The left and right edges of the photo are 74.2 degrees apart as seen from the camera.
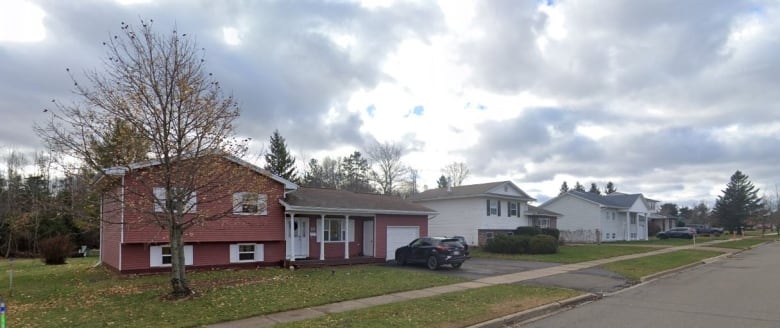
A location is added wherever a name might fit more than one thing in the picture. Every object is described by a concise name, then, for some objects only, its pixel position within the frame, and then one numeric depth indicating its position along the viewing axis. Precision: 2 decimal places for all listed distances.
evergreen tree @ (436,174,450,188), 99.00
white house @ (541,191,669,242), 52.97
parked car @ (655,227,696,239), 58.83
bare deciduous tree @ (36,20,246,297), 13.27
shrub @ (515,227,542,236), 38.81
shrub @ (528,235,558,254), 31.25
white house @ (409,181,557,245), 38.91
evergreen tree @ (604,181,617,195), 128.44
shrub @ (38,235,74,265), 25.58
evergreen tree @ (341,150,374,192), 76.00
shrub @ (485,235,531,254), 31.66
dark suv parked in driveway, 21.94
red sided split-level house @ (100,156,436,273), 15.76
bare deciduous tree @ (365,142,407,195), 72.29
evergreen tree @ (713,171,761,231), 74.75
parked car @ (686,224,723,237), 70.38
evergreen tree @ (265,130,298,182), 58.25
